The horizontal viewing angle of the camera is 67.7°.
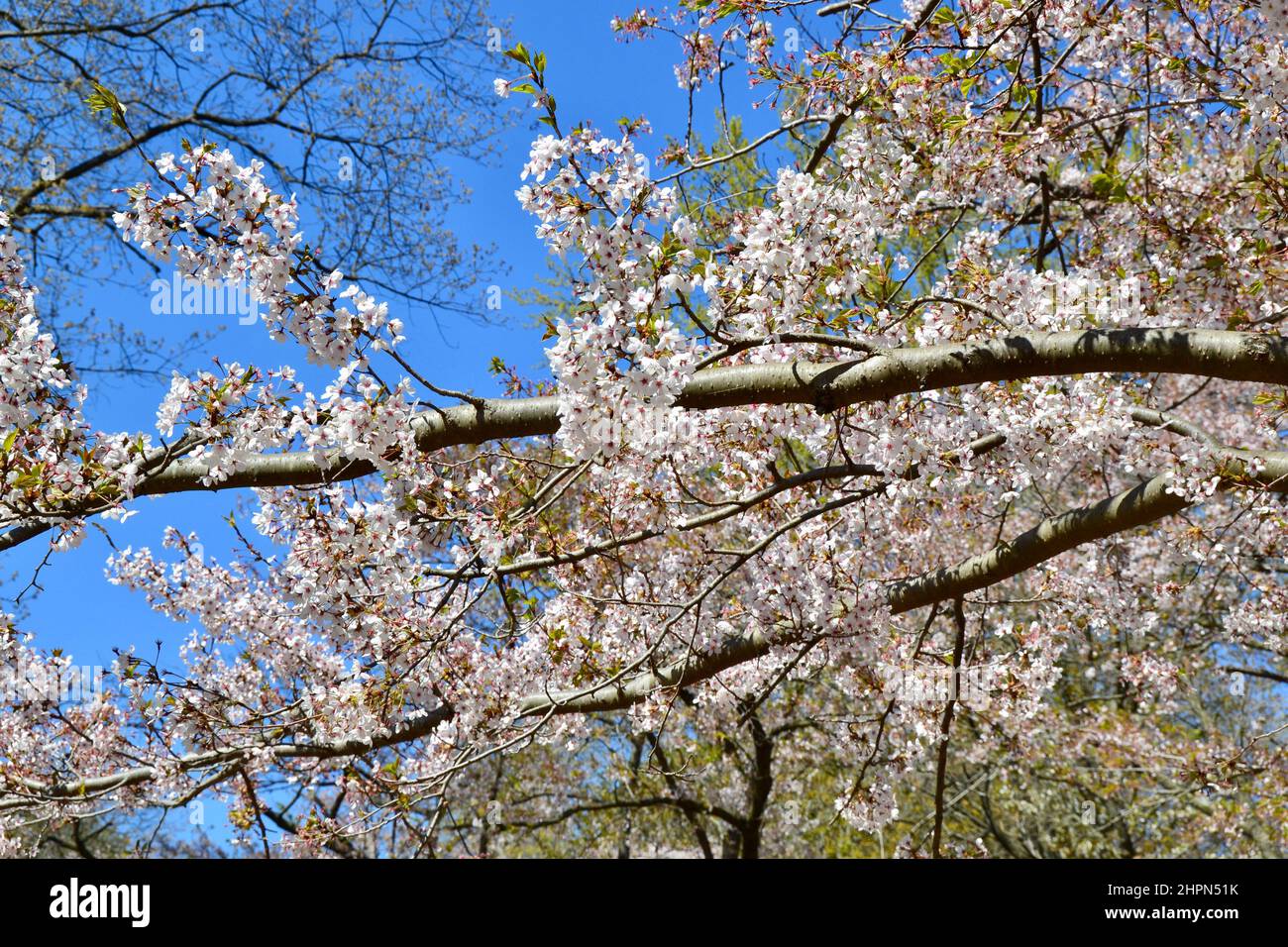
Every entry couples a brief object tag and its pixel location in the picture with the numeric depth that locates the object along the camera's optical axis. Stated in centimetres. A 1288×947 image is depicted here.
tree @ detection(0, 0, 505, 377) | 820
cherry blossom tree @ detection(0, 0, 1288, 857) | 280
